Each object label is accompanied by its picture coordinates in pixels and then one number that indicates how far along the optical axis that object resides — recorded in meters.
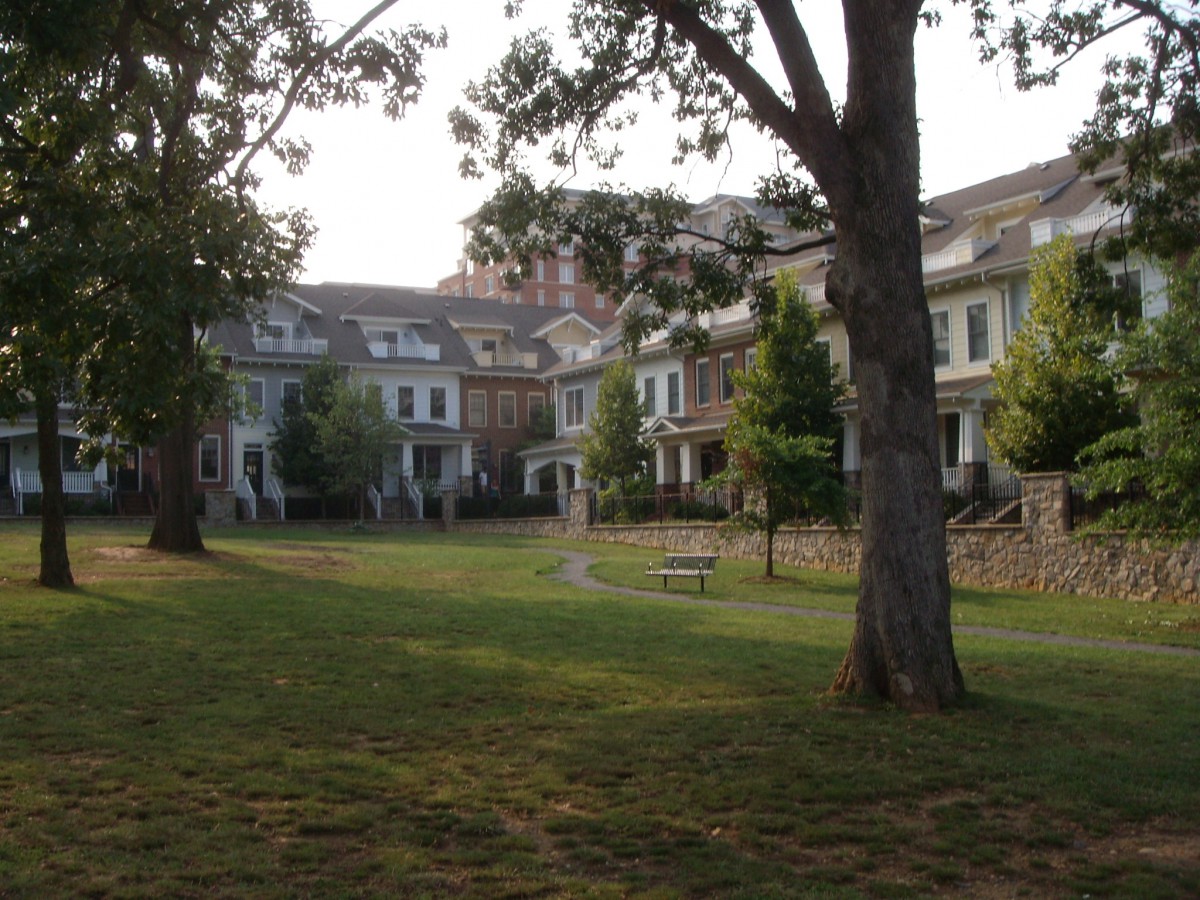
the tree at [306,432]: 49.88
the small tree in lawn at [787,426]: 24.28
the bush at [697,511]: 33.47
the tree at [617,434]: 42.50
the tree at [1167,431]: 16.36
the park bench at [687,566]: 23.17
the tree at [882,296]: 9.86
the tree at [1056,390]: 25.36
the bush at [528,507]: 45.66
